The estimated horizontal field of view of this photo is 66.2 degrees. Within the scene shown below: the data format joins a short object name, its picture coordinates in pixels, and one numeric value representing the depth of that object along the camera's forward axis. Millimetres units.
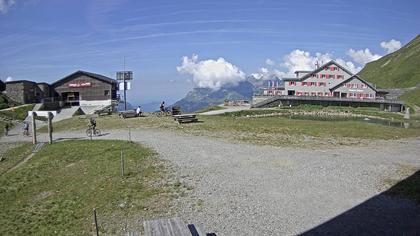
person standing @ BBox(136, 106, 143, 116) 47719
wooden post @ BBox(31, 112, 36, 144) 30028
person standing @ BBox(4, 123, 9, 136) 38781
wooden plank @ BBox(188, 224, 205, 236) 9794
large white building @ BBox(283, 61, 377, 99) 84688
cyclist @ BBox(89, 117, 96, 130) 32344
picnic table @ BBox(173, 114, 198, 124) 38438
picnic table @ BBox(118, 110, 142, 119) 45625
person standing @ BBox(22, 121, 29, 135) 37406
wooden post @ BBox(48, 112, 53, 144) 29850
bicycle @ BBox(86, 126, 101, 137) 32550
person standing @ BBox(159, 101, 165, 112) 50938
